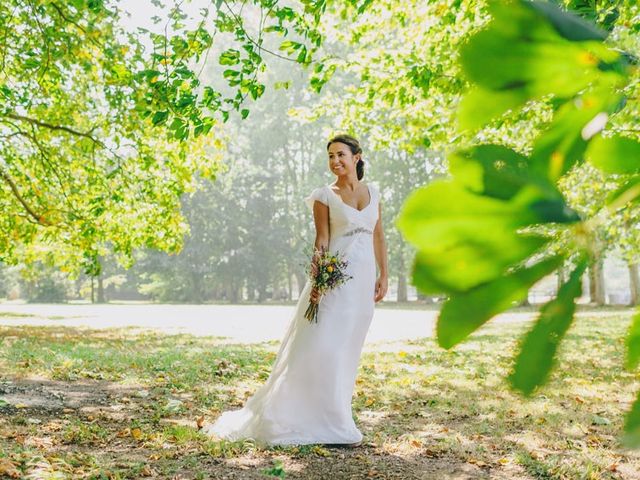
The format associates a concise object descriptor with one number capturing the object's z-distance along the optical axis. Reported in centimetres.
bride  460
